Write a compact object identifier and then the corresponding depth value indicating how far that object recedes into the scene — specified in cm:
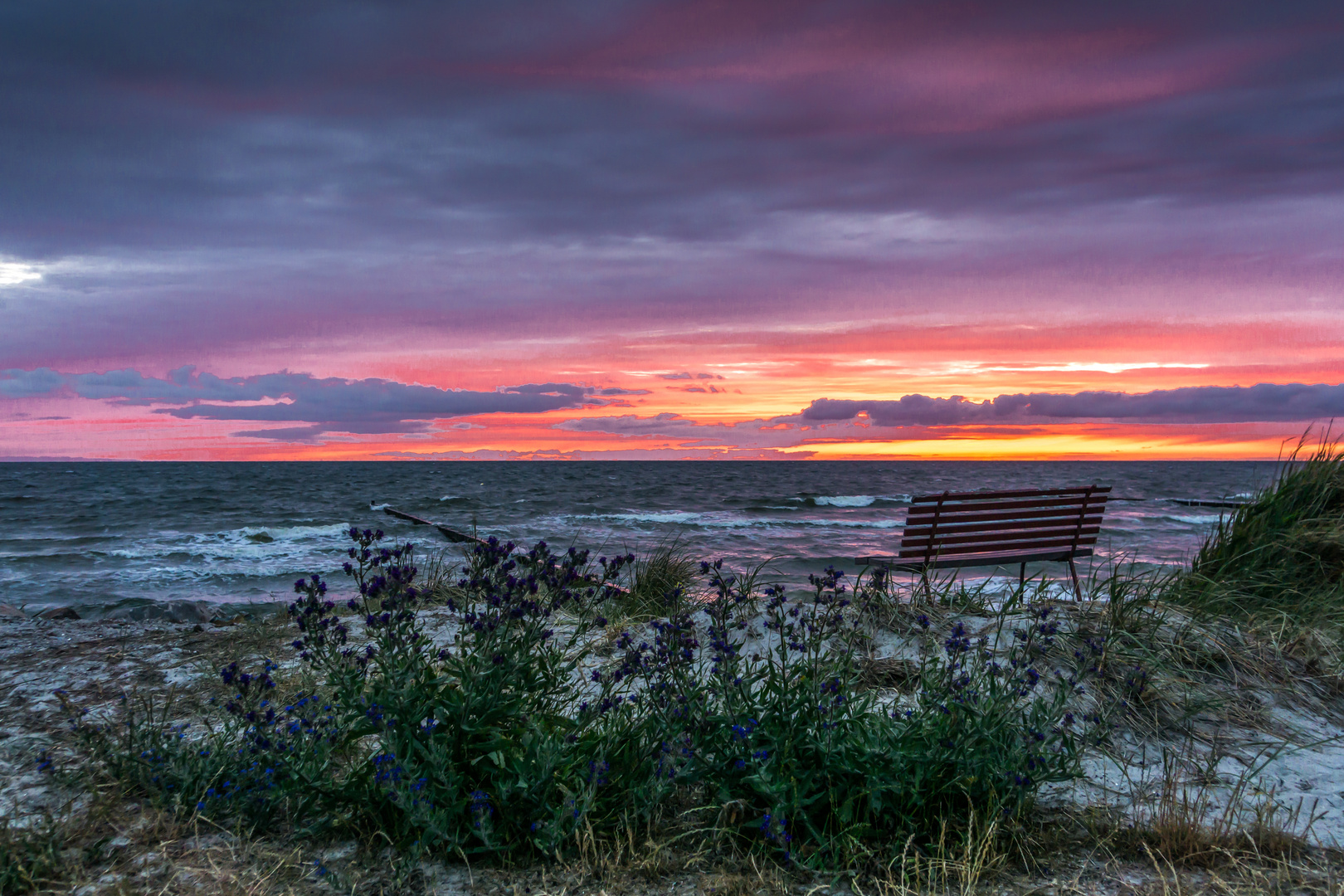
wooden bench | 689
